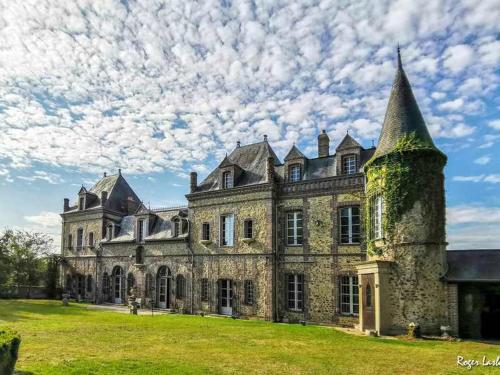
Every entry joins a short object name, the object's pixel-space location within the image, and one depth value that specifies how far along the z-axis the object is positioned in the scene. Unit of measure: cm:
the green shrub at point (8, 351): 807
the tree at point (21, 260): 3697
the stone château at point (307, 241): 1830
